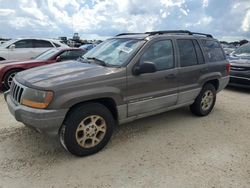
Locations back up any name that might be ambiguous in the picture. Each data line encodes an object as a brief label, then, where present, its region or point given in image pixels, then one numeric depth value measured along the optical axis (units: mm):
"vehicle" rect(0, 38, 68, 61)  8282
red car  5667
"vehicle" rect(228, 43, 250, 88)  6023
